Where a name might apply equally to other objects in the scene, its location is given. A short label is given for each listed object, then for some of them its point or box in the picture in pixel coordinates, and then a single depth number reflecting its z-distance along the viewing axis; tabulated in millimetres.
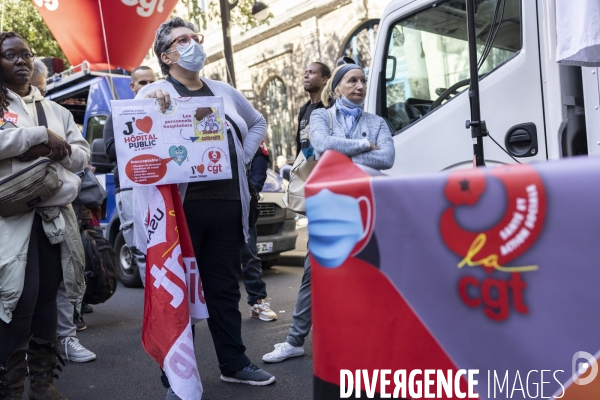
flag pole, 3539
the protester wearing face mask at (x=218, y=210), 3287
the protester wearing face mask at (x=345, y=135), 3635
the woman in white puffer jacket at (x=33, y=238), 3012
